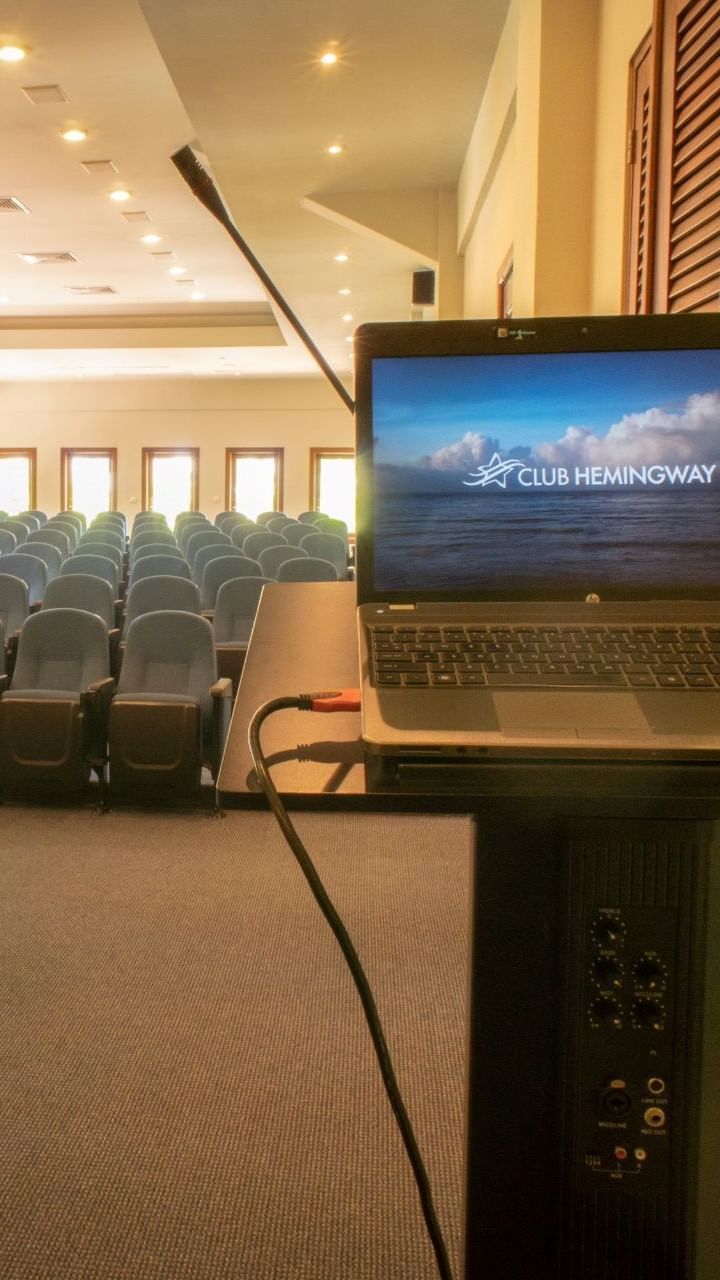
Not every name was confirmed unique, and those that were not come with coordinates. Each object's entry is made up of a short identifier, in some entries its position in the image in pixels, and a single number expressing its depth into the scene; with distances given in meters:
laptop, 1.06
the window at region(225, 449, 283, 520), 19.91
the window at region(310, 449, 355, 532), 19.86
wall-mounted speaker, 10.48
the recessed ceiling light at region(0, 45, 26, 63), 6.15
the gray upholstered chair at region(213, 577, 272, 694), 6.31
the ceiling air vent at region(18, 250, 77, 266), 11.61
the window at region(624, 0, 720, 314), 2.52
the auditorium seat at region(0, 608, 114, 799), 4.29
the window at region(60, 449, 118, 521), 20.09
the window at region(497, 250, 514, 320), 5.89
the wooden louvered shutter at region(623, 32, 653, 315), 3.02
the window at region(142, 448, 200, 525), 19.91
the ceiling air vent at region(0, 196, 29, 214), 9.37
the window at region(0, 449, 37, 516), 20.22
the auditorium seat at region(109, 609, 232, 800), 4.28
